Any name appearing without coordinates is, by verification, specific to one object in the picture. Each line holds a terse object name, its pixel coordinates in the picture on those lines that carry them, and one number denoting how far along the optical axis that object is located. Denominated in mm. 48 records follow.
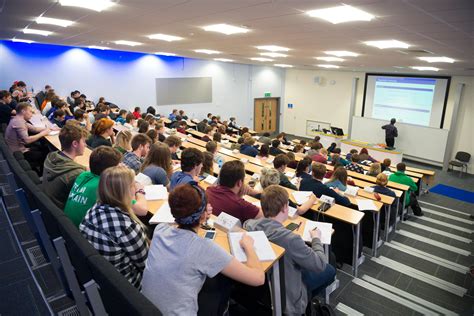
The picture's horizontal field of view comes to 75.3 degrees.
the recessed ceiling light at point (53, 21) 4449
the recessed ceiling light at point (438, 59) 5949
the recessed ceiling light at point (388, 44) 4384
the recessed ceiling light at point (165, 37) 5623
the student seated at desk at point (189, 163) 3146
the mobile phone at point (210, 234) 2122
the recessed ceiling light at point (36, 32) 5966
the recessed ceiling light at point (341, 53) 6190
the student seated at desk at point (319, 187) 4105
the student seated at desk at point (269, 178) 3834
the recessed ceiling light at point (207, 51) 8348
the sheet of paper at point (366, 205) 4035
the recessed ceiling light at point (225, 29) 4092
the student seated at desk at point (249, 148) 6891
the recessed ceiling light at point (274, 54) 7953
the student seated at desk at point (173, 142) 5209
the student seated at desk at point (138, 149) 3945
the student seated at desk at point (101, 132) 4543
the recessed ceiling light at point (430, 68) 8627
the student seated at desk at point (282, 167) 4410
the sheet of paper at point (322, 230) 2715
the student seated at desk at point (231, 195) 2797
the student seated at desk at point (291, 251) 2193
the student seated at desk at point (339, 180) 4551
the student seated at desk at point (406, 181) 6184
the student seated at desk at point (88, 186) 2234
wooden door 15938
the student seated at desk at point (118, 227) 1821
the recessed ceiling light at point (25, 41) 9039
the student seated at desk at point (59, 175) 2539
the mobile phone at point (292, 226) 2705
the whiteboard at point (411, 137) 10945
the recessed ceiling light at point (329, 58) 7837
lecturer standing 11518
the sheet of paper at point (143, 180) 3301
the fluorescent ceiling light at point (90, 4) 3181
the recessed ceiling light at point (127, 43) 7432
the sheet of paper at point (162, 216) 2342
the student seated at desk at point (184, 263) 1481
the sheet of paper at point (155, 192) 2928
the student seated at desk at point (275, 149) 7508
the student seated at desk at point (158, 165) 3449
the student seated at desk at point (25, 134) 4414
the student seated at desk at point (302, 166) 4660
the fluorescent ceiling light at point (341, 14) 2748
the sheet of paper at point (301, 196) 3721
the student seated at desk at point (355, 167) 6917
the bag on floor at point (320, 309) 2670
